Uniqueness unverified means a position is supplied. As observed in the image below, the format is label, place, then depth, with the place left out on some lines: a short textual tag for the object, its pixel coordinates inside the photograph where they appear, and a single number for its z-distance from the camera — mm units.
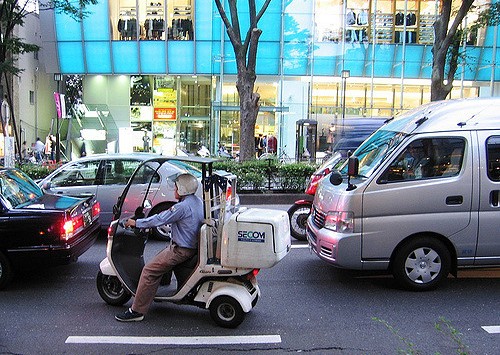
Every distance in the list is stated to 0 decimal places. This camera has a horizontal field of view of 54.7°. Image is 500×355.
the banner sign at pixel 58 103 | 22234
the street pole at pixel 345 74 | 22938
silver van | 5887
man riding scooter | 4902
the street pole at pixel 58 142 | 22248
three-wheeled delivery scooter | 4734
